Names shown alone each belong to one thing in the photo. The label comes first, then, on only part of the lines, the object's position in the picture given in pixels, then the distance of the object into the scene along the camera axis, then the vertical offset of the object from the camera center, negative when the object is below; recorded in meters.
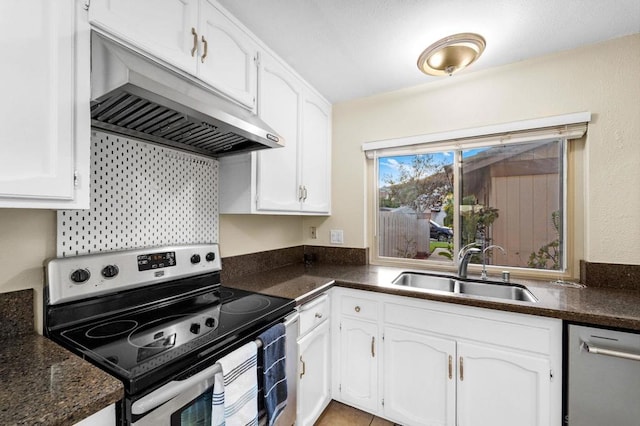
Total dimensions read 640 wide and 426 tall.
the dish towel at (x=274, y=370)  1.10 -0.66
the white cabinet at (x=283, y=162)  1.60 +0.34
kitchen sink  1.66 -0.48
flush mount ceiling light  1.49 +0.90
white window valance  1.71 +0.55
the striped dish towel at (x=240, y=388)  0.91 -0.61
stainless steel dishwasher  1.12 -0.69
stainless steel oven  0.77 -0.43
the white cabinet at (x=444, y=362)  1.29 -0.80
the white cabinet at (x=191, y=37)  0.96 +0.73
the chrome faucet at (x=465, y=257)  1.83 -0.30
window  1.84 +0.10
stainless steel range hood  0.85 +0.39
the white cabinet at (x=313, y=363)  1.48 -0.87
